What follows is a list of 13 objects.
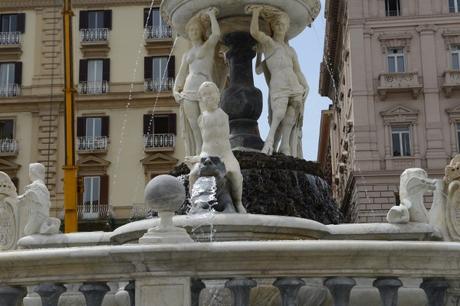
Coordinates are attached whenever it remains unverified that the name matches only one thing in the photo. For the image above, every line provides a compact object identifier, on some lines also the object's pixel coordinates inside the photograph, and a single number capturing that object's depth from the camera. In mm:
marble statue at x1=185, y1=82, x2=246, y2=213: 10249
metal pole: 20406
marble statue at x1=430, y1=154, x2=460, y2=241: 10492
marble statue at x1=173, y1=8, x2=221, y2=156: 13016
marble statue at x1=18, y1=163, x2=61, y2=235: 10719
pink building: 42344
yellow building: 44188
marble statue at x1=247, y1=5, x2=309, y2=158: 13234
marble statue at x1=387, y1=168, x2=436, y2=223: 10398
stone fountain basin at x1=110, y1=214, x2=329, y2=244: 9148
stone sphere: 6652
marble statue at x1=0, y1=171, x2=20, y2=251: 10961
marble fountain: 6340
